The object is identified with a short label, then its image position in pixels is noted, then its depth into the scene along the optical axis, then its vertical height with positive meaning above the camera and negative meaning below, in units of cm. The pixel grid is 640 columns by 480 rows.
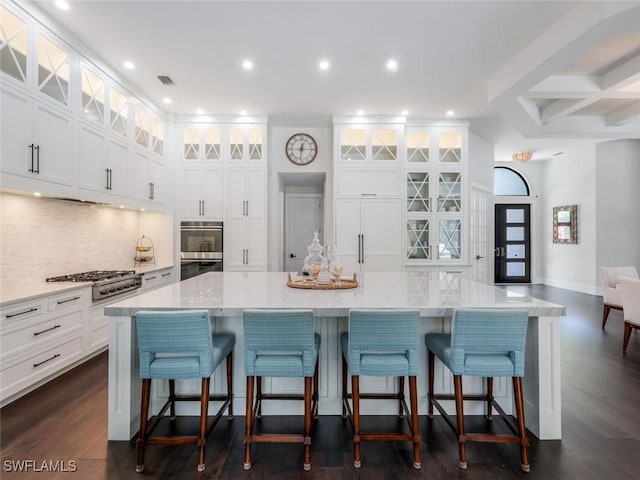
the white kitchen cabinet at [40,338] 227 -83
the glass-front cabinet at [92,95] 315 +153
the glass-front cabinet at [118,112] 356 +154
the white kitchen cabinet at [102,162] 310 +85
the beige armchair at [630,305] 332 -71
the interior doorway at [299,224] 620 +32
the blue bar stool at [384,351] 169 -63
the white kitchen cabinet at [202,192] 488 +75
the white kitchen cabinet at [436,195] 507 +74
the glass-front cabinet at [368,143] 495 +156
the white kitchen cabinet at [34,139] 231 +83
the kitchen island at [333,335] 189 -64
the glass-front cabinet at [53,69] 263 +153
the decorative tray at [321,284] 245 -37
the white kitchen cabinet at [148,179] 403 +85
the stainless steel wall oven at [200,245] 488 -9
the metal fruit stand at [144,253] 462 -21
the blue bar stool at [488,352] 169 -63
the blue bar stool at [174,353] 164 -64
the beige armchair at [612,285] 413 -64
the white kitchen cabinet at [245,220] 490 +31
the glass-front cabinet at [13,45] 229 +151
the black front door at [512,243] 845 -9
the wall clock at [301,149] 541 +160
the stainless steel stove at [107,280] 312 -45
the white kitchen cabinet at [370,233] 489 +11
